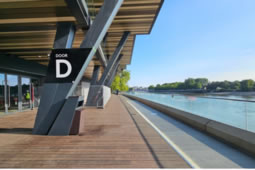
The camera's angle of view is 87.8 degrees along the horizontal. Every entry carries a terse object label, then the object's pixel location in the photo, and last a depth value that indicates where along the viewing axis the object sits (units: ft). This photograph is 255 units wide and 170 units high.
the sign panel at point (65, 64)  13.92
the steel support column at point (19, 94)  31.63
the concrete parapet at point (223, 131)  10.67
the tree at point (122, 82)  128.98
